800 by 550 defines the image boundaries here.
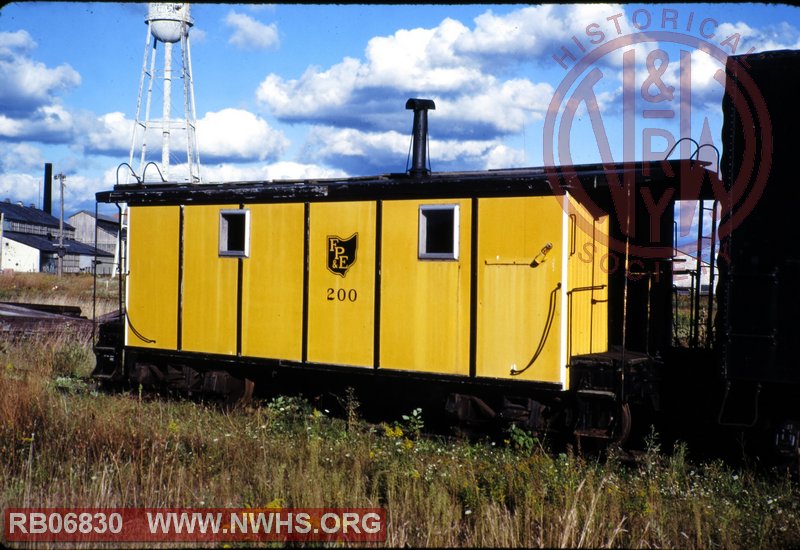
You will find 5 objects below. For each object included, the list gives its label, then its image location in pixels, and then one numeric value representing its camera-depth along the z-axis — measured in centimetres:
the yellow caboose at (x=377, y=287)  927
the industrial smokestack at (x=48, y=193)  9850
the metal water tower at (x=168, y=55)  4347
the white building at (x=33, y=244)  7521
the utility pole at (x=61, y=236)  6097
